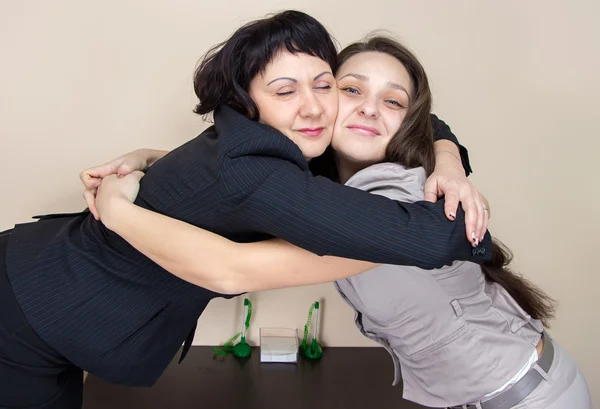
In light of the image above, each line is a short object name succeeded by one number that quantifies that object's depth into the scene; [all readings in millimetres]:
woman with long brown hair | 1365
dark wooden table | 1994
